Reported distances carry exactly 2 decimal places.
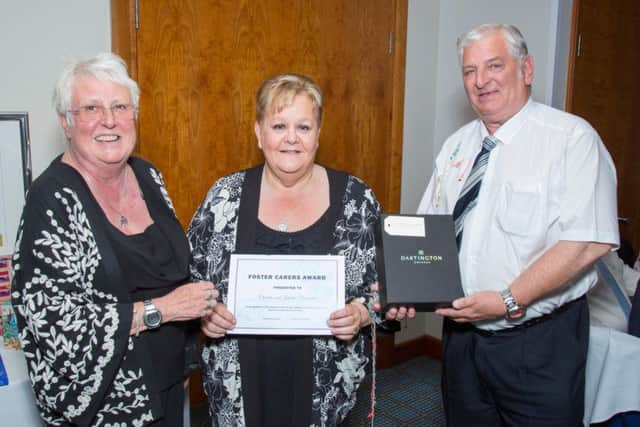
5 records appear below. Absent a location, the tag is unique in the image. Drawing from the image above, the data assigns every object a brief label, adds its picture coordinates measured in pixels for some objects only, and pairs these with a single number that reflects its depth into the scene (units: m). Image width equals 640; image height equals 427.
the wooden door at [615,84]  3.07
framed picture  2.09
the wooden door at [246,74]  2.39
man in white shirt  1.64
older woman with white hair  1.35
